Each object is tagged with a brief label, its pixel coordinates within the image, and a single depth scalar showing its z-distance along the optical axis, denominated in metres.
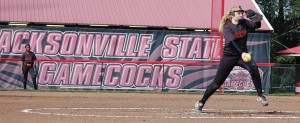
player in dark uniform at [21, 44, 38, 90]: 24.59
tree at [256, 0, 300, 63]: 49.19
